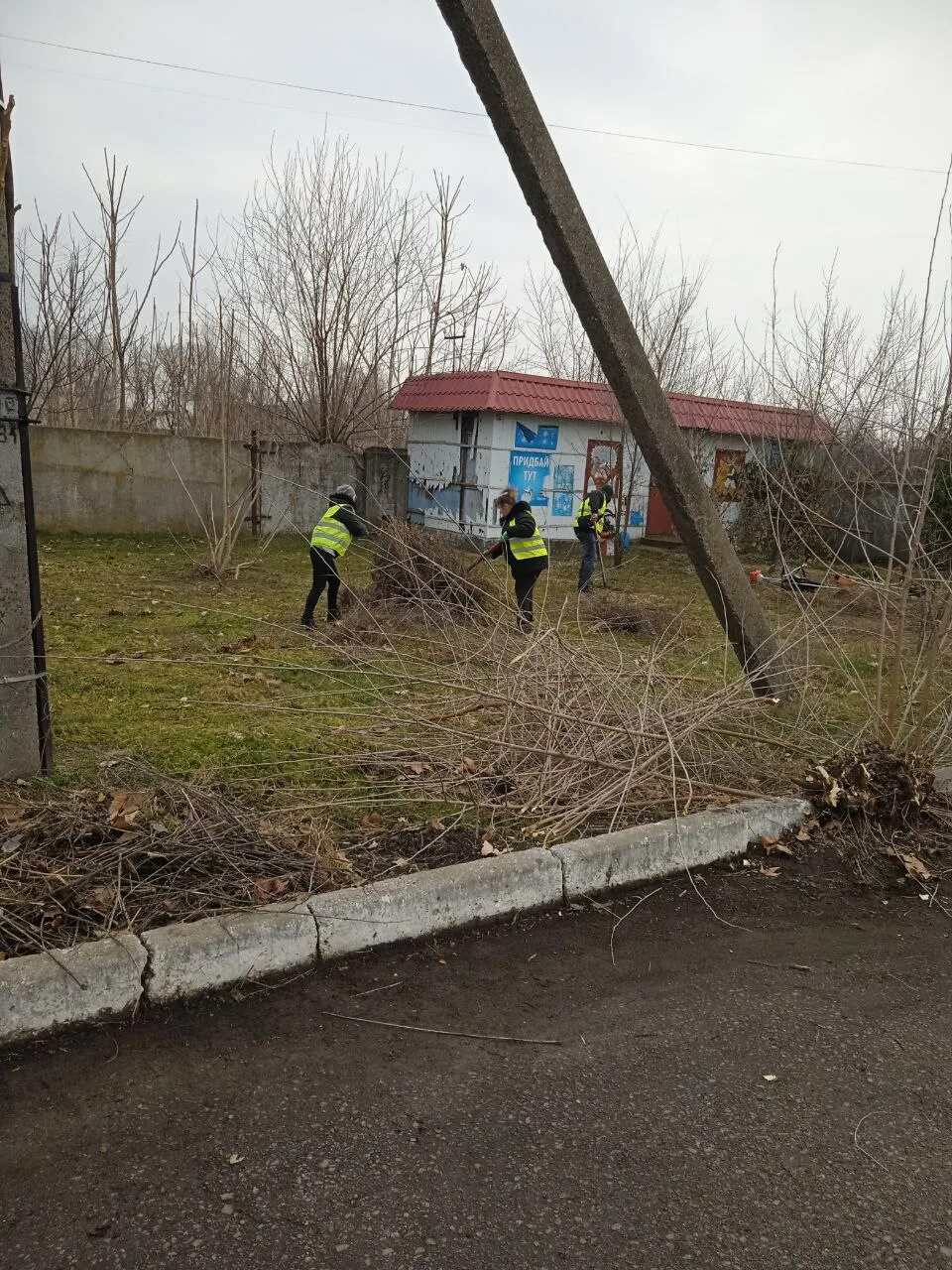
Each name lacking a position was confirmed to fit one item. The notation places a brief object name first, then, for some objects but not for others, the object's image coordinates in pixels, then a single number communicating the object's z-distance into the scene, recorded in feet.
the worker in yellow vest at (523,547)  32.60
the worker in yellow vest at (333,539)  31.30
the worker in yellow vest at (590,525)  44.96
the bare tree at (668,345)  56.54
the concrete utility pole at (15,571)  13.29
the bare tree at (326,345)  59.88
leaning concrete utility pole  16.28
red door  70.08
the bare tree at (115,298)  54.90
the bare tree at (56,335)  50.29
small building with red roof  57.77
